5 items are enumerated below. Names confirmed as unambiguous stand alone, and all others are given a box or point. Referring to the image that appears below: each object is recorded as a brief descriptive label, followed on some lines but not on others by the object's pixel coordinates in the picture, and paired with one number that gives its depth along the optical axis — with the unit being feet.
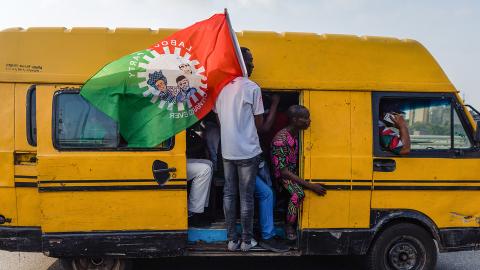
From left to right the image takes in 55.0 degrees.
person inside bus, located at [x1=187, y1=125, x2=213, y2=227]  15.31
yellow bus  14.34
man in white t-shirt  14.66
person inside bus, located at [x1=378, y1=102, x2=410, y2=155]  15.64
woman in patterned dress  15.35
